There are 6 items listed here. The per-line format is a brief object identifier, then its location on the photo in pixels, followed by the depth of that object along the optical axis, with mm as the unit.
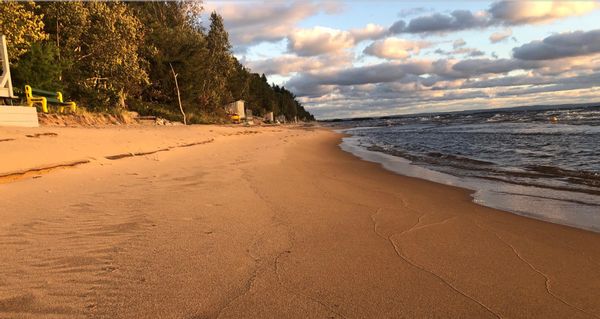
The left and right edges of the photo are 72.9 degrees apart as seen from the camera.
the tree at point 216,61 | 43000
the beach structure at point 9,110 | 11281
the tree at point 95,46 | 24094
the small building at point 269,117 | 68812
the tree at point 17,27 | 16656
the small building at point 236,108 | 53500
